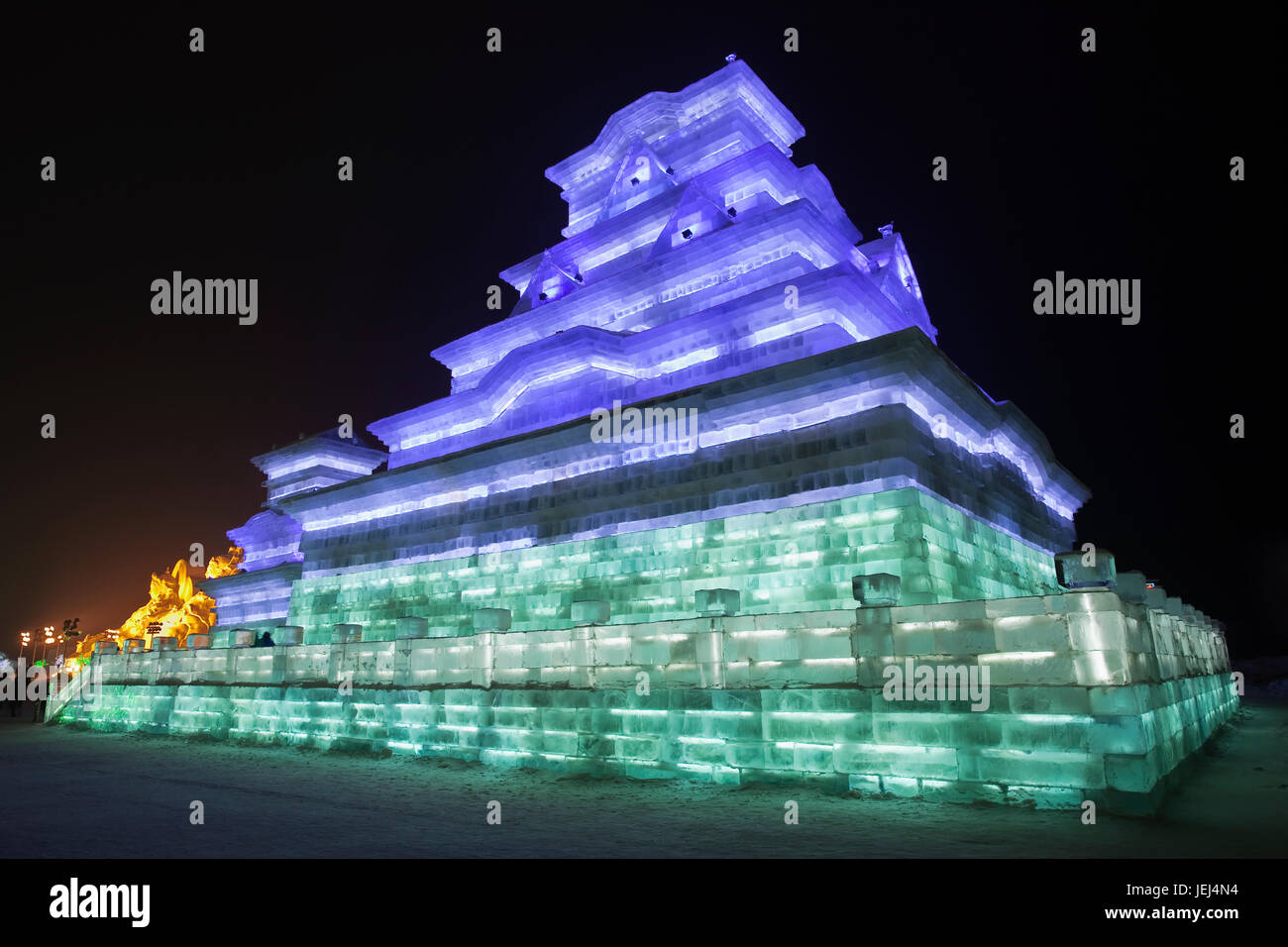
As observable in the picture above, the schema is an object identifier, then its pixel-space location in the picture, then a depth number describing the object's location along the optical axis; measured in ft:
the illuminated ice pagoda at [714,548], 28.30
